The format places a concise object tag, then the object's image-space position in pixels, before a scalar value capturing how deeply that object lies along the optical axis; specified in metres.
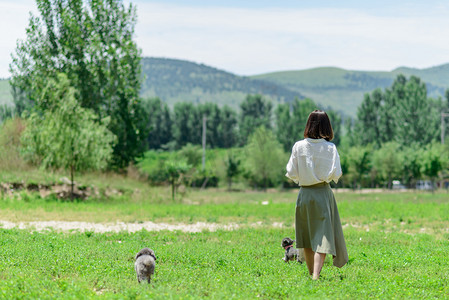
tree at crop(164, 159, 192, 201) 26.83
